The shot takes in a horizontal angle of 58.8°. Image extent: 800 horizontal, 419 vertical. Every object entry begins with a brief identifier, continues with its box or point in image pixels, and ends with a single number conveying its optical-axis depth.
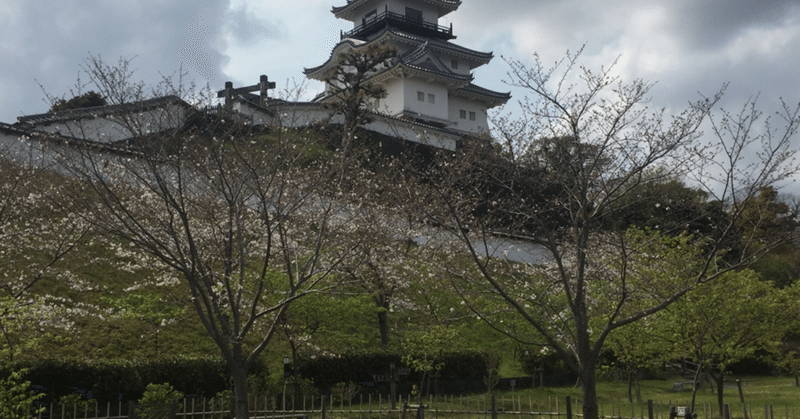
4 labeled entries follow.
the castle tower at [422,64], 52.25
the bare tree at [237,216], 10.66
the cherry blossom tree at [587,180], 10.27
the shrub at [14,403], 11.46
